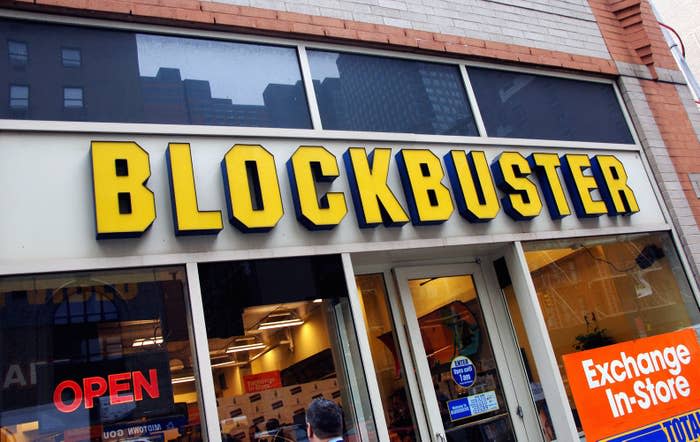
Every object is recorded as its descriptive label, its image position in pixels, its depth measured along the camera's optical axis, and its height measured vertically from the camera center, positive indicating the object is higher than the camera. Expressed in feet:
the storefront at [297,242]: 12.50 +3.93
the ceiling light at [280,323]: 14.28 +2.12
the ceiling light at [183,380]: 12.75 +1.16
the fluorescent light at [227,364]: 13.29 +1.35
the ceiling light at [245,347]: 13.66 +1.68
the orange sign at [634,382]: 17.47 -1.26
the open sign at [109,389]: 11.75 +1.23
